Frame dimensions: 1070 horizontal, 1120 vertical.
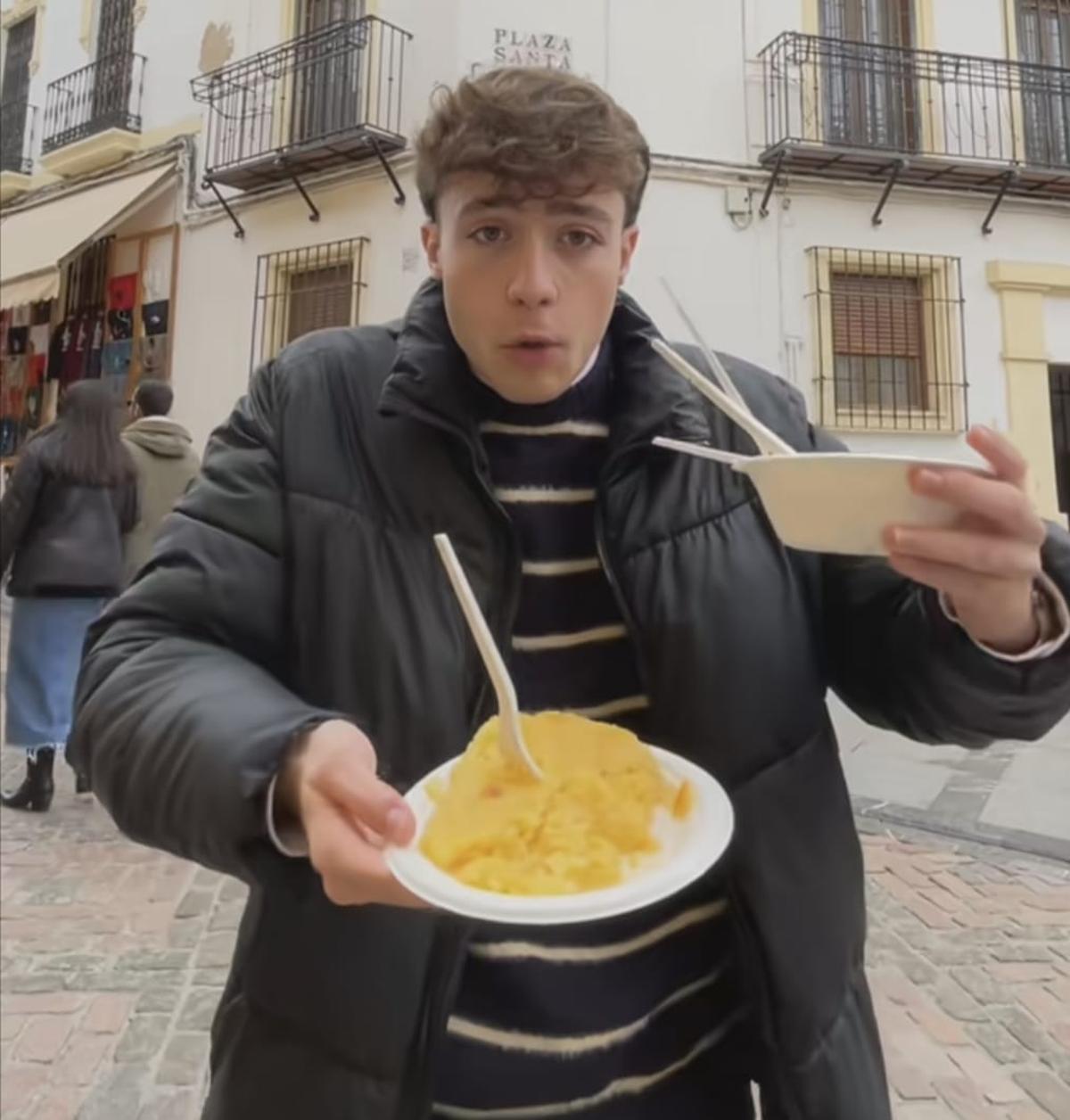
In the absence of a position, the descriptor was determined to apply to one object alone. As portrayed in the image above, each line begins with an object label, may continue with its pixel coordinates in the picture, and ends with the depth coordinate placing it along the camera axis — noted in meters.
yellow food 0.58
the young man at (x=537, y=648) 0.72
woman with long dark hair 3.19
